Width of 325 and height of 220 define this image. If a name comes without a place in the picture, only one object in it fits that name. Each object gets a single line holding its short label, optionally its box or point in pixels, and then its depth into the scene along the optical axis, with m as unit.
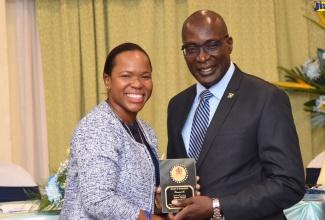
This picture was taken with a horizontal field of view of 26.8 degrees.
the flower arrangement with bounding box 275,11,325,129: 6.54
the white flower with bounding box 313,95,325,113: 6.48
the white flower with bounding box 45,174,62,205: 3.94
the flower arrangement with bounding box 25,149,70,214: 3.94
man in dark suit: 3.06
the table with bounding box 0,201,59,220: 3.89
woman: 2.91
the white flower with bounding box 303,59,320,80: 6.57
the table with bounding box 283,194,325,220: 4.04
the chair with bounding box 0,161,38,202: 4.90
